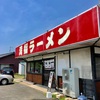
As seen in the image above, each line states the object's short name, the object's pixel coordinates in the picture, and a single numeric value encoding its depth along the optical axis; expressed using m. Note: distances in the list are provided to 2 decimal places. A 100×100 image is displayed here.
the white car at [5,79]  9.22
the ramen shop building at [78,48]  4.23
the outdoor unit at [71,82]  5.34
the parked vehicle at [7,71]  13.93
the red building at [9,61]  20.25
